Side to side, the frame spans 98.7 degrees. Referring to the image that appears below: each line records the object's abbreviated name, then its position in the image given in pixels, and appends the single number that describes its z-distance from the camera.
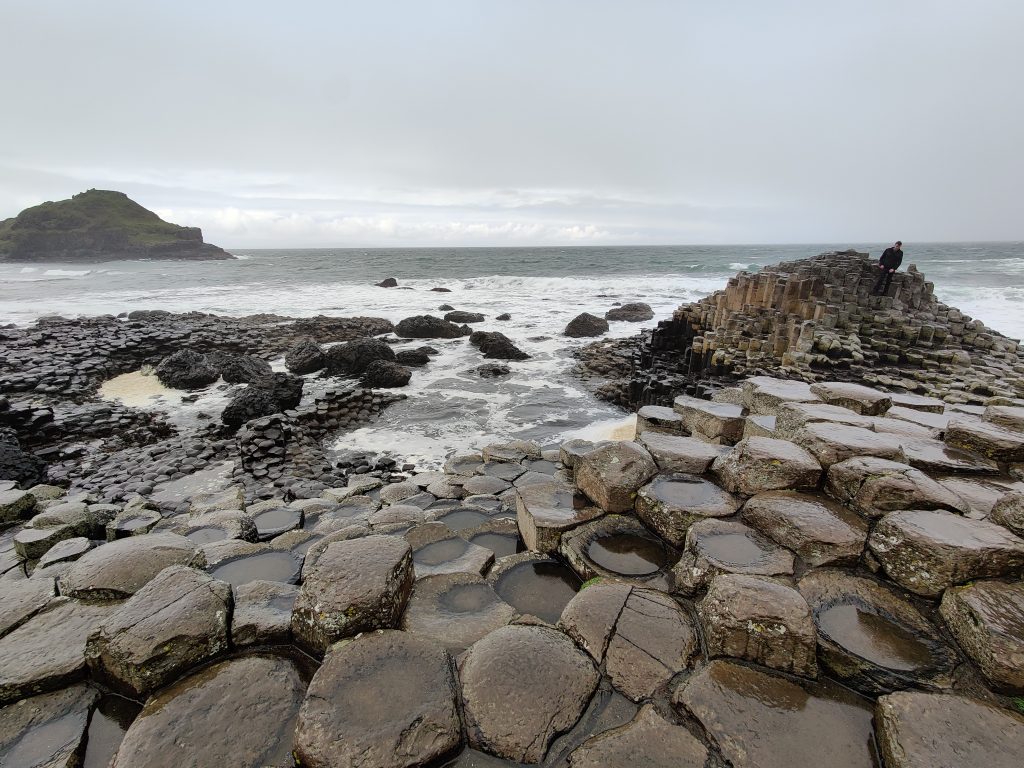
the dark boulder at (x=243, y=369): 13.27
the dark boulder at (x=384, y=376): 13.22
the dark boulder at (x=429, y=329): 19.81
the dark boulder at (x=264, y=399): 10.32
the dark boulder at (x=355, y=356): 14.41
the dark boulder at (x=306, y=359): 14.67
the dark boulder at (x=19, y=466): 7.61
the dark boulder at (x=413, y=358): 15.63
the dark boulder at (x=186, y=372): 12.97
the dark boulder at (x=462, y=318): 22.83
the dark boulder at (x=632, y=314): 23.62
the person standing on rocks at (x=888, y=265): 14.50
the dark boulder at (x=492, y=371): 14.42
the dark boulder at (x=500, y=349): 16.25
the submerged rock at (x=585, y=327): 19.86
